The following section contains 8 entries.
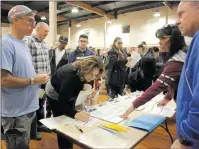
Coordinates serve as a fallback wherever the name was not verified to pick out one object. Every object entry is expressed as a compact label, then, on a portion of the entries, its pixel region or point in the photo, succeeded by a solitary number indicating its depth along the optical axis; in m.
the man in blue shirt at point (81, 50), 2.96
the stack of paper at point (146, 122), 1.23
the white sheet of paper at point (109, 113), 1.39
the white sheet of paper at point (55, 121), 1.24
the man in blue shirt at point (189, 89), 0.73
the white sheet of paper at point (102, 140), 0.99
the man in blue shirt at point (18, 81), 1.21
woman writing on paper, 1.29
